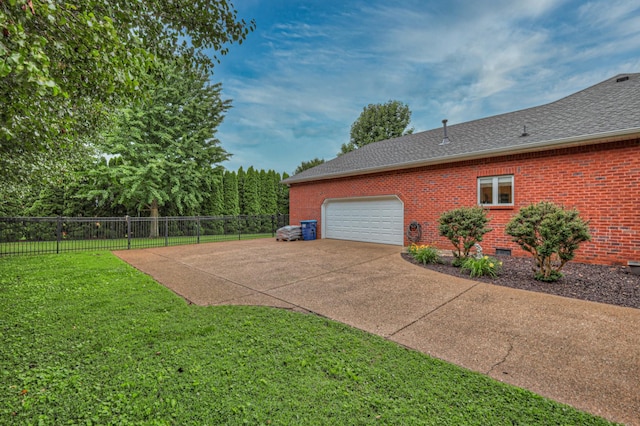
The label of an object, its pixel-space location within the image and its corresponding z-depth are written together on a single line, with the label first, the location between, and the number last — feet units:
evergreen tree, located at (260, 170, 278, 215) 63.36
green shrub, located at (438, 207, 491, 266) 19.77
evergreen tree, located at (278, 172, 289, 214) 66.28
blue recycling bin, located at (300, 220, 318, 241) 40.37
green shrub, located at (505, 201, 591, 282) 15.30
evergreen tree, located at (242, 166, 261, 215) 61.67
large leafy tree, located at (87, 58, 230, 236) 46.93
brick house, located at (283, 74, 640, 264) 20.21
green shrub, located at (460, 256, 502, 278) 17.94
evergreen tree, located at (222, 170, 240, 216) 59.31
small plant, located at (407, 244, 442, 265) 22.12
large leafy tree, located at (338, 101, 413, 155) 91.09
